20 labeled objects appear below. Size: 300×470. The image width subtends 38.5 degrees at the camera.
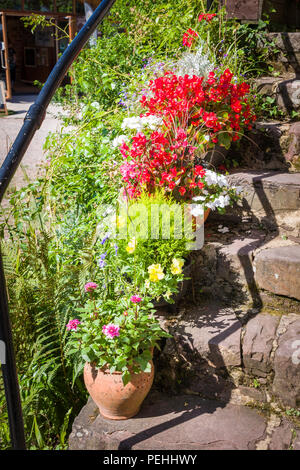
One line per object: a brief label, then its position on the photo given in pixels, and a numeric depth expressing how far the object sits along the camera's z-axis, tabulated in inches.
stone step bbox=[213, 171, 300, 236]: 96.8
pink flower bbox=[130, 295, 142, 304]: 68.1
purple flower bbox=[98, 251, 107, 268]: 81.4
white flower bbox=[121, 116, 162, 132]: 97.5
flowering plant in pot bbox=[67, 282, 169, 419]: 65.8
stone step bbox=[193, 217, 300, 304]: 81.0
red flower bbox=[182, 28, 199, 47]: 123.8
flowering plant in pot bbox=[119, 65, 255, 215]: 87.5
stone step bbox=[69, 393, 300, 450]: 64.2
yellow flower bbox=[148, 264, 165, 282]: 72.4
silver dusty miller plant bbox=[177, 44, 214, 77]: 106.7
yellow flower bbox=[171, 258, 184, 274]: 74.2
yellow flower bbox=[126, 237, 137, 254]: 74.8
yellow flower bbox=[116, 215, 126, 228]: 79.6
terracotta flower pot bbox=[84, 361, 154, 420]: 66.2
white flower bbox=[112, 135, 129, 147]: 99.3
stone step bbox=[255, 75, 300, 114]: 121.6
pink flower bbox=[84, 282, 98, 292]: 72.4
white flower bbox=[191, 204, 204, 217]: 83.6
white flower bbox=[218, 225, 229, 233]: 97.6
